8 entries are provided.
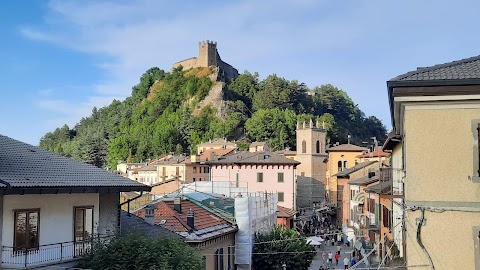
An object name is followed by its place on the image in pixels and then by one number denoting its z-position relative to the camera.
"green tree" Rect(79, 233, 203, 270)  16.20
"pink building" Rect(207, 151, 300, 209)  61.19
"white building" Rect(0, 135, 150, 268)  15.23
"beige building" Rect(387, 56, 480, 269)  9.94
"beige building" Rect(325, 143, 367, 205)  84.69
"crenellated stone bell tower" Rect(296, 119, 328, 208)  90.38
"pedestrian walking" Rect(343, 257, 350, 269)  34.45
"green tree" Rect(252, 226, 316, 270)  30.14
